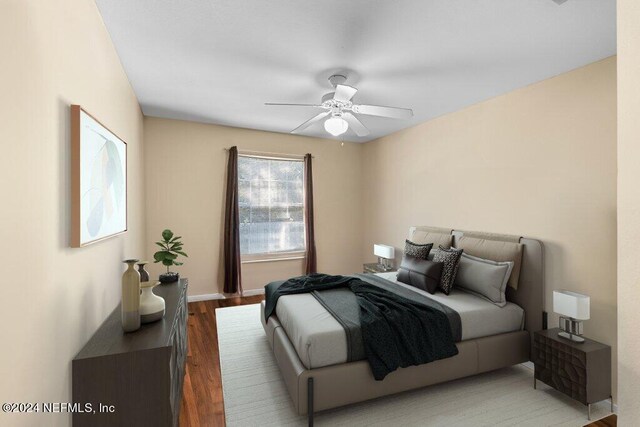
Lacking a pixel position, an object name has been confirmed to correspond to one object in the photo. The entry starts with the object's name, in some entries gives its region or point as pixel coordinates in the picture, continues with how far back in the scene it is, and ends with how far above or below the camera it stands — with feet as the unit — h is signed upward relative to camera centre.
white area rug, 6.88 -4.83
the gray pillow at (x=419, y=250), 11.31 -1.47
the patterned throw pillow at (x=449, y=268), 9.82 -1.88
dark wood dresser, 4.81 -2.78
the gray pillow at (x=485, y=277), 9.02 -2.07
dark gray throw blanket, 7.11 -3.05
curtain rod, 15.79 +3.31
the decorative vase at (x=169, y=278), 9.47 -2.04
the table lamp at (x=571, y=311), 7.20 -2.47
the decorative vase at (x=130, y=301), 5.68 -1.67
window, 16.17 +0.44
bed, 6.81 -3.56
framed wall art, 4.85 +0.69
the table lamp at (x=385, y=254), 15.02 -2.15
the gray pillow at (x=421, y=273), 9.93 -2.14
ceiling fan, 9.03 +3.26
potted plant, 8.80 -1.28
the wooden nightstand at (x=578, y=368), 6.90 -3.82
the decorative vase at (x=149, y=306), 6.07 -1.91
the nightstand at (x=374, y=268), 15.25 -2.95
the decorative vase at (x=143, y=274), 7.03 -1.45
